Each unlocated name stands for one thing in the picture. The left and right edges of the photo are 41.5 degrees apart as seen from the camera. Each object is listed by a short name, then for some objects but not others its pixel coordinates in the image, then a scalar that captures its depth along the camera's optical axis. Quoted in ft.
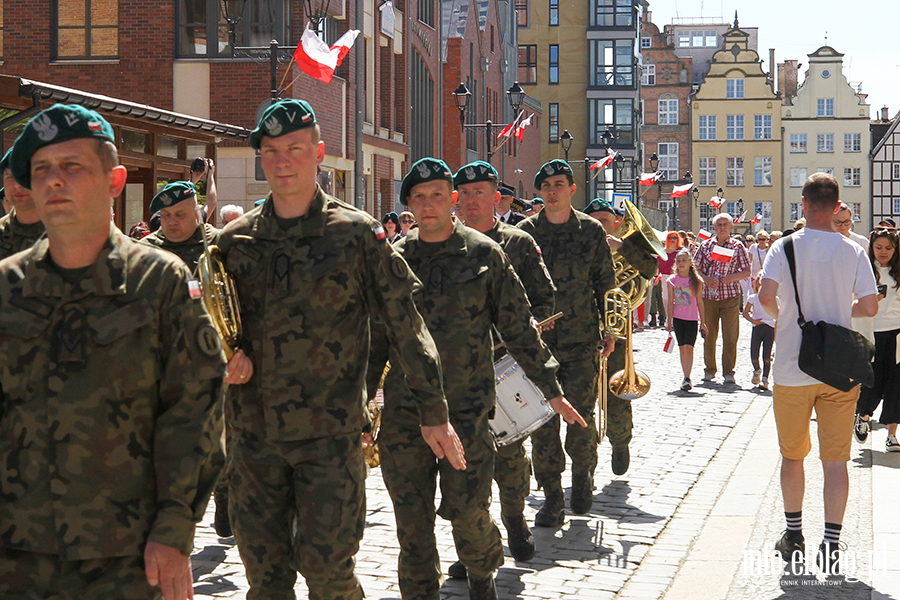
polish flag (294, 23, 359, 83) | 53.06
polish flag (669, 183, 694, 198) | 134.74
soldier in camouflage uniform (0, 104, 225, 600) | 10.02
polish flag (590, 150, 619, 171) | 108.06
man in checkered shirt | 51.70
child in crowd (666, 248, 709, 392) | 50.83
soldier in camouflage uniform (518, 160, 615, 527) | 25.99
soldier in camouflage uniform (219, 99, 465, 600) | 14.37
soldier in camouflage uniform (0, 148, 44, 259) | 19.11
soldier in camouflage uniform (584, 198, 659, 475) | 29.35
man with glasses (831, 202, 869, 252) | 35.55
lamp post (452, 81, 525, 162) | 86.48
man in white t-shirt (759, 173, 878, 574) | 20.81
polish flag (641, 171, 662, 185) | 126.62
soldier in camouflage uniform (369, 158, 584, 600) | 17.47
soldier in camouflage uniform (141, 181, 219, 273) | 22.47
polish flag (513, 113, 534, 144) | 102.13
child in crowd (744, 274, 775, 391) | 49.55
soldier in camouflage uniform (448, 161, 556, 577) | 21.57
